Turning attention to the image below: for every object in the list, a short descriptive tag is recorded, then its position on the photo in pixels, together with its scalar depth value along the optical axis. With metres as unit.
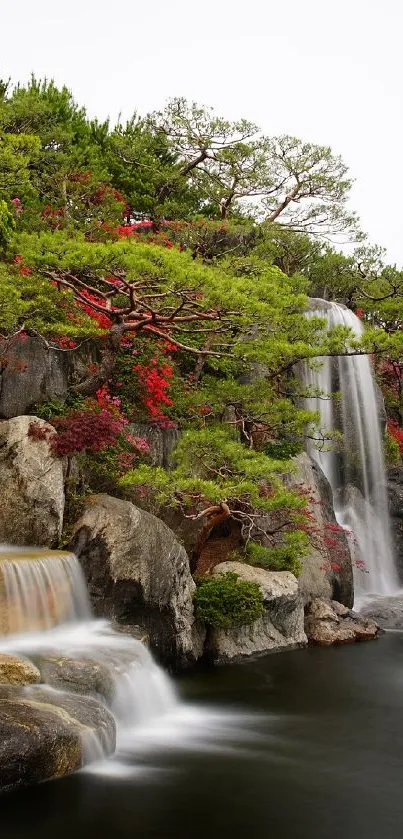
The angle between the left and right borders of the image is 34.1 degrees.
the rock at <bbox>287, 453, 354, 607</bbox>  15.76
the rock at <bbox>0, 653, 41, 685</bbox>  7.77
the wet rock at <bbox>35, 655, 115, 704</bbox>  8.17
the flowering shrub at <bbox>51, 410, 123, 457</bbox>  11.89
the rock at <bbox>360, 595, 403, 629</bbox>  15.94
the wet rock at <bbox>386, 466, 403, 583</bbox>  21.88
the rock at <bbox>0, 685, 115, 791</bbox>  6.50
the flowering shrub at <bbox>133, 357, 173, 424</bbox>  15.36
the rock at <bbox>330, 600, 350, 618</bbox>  15.21
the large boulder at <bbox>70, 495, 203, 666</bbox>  11.00
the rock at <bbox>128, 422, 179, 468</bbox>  15.00
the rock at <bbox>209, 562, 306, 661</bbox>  12.52
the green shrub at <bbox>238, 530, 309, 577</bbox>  14.30
